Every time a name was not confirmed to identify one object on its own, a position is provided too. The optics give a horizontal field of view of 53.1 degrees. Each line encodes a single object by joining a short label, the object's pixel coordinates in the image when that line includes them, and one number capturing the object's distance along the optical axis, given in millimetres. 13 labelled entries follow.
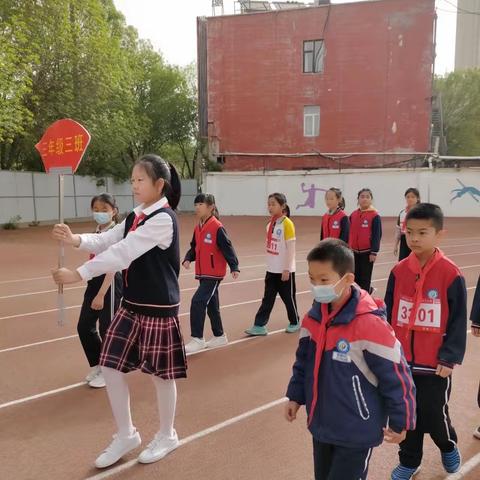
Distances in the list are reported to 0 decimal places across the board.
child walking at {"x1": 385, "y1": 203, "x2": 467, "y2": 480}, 2691
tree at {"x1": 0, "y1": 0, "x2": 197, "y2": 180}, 17297
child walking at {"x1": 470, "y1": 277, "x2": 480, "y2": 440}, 3393
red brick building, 26734
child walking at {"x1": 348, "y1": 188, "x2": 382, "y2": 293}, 7453
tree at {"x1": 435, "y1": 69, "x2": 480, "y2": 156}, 37562
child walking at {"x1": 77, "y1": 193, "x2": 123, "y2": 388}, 4242
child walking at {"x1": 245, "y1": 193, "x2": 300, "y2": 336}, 6012
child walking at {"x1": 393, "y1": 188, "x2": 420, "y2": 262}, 7652
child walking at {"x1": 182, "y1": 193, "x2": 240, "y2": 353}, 5461
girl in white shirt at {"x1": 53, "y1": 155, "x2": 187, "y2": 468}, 2963
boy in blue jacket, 2053
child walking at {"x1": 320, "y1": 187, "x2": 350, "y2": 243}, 7172
